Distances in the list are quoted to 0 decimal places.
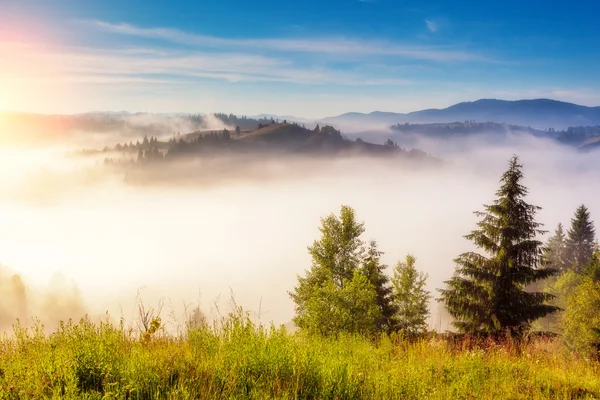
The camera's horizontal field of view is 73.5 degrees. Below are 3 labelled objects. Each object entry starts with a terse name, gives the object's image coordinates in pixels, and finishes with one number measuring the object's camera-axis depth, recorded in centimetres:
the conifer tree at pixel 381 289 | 2819
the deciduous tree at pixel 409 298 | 3123
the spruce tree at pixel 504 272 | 1972
